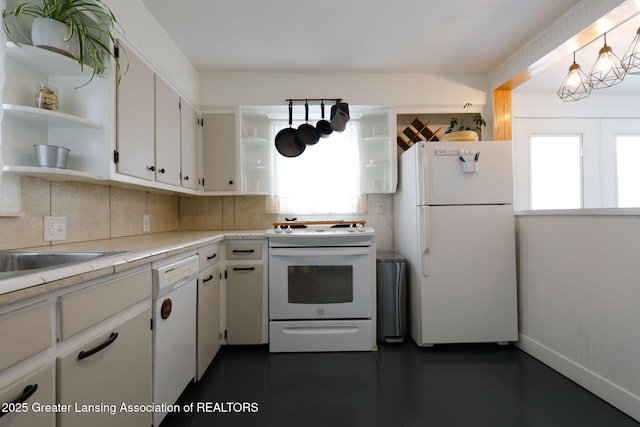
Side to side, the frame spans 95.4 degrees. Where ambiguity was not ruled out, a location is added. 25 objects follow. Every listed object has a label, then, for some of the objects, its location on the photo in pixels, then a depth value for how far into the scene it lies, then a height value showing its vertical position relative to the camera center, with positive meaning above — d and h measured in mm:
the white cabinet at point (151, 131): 1532 +555
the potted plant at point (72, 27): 1156 +803
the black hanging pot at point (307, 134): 2744 +794
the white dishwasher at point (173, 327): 1293 -545
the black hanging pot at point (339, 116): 2570 +900
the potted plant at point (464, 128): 2377 +786
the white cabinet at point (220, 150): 2635 +616
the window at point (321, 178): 2887 +391
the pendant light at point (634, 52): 1787 +1039
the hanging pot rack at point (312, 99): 2641 +1072
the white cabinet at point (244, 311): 2227 -714
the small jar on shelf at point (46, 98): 1249 +527
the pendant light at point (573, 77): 2172 +1049
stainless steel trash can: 2330 -662
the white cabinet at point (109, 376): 819 -518
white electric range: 2201 -565
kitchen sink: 1140 -157
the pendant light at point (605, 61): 1942 +1054
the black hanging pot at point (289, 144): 2789 +710
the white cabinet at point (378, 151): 2692 +637
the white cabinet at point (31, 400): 632 -423
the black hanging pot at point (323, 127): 2680 +838
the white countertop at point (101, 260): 662 -141
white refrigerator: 2207 -233
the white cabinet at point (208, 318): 1780 -669
